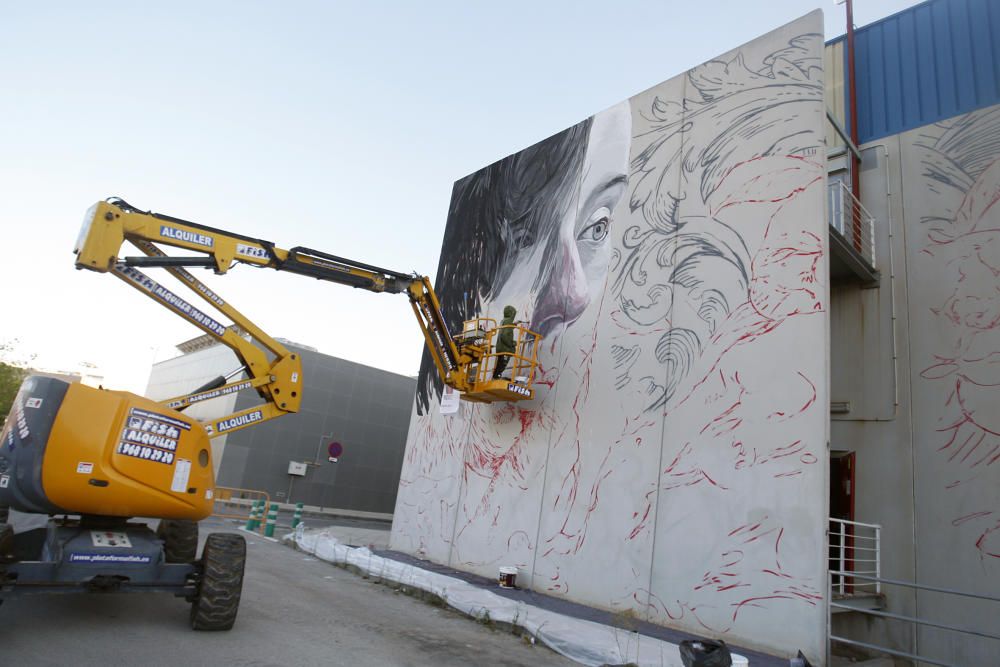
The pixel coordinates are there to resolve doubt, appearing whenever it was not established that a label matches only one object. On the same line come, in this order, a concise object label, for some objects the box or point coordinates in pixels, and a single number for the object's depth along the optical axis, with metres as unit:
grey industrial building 25.30
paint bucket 11.44
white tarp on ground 7.03
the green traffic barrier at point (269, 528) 16.31
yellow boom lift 6.12
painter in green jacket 12.21
